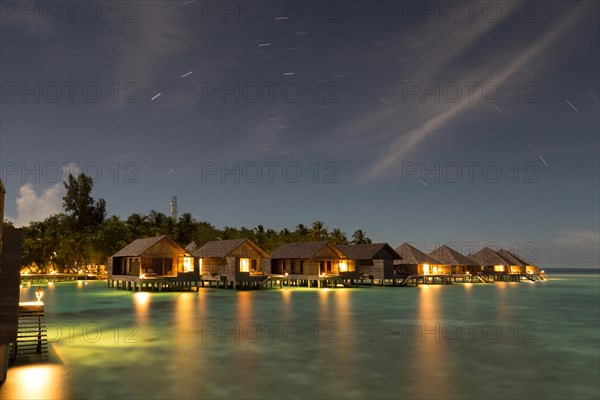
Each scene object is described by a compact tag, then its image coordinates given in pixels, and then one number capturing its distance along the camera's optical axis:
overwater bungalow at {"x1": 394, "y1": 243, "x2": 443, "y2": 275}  73.38
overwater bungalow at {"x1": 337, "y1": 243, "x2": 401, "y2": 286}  66.69
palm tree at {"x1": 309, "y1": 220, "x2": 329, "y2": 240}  110.50
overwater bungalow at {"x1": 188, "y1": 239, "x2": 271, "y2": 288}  57.25
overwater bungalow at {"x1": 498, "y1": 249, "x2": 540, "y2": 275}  96.08
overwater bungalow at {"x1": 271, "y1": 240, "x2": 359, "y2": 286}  61.11
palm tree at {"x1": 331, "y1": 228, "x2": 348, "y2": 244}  114.00
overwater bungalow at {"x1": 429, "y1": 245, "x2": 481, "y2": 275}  80.56
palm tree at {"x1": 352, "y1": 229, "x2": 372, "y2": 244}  122.69
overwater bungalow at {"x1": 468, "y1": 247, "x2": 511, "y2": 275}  90.81
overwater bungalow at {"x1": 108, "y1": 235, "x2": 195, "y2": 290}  51.28
